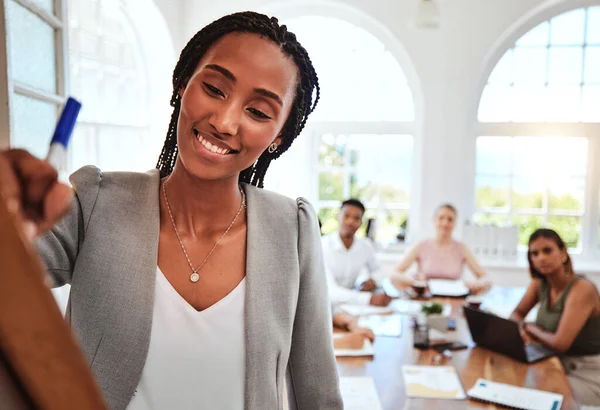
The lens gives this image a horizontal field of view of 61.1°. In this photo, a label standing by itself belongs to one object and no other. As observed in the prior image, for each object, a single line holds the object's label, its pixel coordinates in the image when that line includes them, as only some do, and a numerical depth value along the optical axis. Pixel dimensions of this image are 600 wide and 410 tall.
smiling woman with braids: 0.76
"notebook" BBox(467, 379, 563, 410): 1.78
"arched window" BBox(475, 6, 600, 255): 4.87
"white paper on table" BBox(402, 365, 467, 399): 1.88
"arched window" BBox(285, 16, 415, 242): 5.10
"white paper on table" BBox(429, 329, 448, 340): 2.49
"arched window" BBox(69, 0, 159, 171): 3.19
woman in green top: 2.54
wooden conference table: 1.82
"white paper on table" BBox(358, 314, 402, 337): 2.63
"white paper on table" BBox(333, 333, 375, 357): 2.25
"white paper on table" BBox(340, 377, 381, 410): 1.78
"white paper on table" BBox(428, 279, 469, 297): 3.47
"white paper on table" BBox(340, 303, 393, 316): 2.95
